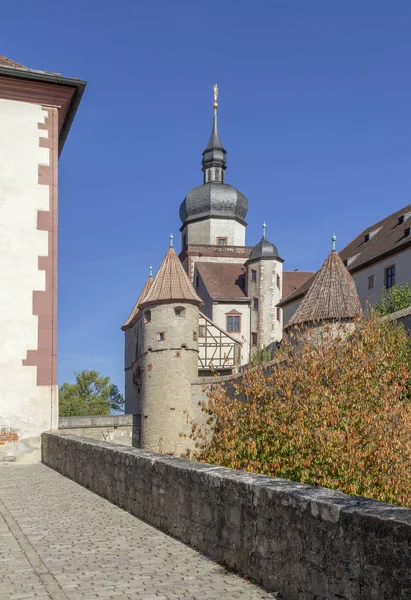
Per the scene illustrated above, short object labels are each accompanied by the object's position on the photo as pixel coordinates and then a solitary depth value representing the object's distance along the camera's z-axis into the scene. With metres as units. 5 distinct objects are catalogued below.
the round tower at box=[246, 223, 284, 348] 52.41
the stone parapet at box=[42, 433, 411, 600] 3.39
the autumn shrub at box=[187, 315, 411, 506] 15.21
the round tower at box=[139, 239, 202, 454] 34.91
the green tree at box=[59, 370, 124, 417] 72.25
